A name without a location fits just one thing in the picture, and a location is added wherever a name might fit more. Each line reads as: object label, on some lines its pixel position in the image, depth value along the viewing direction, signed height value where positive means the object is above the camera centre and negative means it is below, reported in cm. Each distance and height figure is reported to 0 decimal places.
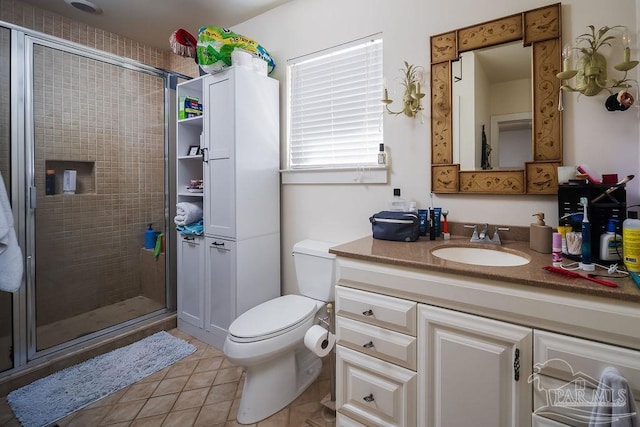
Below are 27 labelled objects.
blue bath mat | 161 -105
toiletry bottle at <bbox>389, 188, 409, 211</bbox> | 179 +2
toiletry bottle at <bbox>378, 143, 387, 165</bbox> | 181 +30
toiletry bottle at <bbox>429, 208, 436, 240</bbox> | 158 -9
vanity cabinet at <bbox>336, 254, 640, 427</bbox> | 87 -47
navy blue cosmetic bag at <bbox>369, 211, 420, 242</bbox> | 152 -9
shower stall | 188 +15
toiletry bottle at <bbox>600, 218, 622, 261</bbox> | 106 -13
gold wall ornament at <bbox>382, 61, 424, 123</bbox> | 169 +64
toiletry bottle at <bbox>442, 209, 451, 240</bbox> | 159 -11
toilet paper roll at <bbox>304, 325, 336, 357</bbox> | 148 -66
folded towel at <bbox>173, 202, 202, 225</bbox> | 234 -4
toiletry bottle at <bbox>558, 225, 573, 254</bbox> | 118 -10
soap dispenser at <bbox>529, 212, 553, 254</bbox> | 127 -12
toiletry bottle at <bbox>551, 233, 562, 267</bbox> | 114 -15
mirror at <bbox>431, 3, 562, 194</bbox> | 140 +48
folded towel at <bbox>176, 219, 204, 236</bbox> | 228 -16
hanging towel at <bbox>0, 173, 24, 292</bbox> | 157 -24
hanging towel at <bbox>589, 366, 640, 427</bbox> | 77 -50
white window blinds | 192 +69
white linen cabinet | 203 +9
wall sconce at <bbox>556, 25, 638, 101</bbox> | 126 +58
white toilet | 150 -67
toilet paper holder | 155 -64
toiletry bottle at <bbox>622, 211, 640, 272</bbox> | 96 -12
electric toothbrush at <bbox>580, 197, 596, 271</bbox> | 103 -14
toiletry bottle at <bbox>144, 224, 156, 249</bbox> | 279 -28
